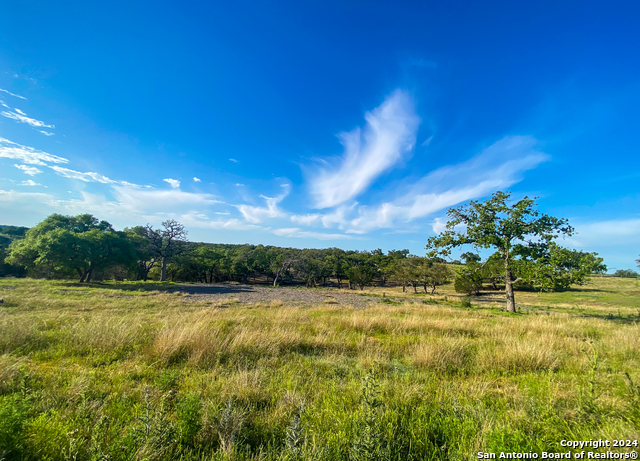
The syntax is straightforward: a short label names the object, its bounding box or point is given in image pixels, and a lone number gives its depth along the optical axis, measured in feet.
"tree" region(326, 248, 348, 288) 231.50
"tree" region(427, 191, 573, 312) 54.90
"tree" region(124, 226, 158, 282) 149.28
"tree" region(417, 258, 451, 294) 170.30
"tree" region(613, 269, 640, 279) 306.02
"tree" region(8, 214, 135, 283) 91.97
